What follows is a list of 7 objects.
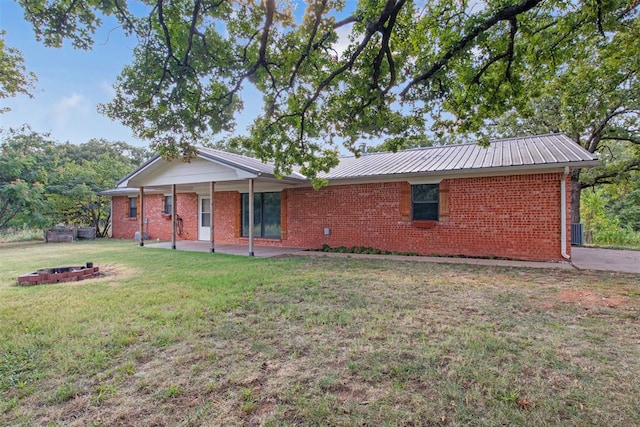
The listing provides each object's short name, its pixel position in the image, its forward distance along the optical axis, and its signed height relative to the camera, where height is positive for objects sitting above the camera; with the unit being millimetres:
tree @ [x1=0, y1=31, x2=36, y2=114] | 7426 +3571
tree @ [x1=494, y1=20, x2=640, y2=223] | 6773 +3575
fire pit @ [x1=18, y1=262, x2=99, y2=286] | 6143 -1197
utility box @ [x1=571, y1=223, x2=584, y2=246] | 12383 -767
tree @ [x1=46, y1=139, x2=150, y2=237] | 16812 +1417
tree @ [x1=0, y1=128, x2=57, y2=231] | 14992 +1714
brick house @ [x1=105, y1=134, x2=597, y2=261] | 8328 +587
